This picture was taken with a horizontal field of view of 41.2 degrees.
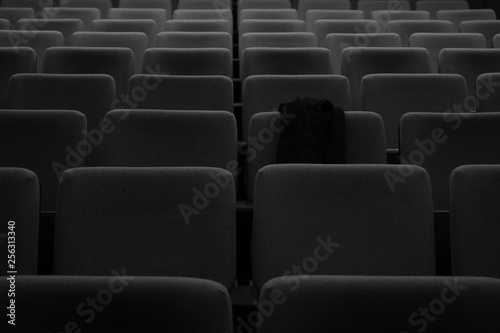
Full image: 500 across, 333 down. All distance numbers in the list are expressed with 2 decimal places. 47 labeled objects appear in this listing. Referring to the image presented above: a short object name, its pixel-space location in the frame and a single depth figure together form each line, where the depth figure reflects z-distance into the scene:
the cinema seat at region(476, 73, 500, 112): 3.10
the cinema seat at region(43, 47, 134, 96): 3.48
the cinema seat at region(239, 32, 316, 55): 4.18
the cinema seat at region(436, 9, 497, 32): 5.28
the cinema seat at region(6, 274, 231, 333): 1.27
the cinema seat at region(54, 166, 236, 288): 1.87
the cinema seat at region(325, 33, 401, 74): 4.11
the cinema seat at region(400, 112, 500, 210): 2.43
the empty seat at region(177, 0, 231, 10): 5.85
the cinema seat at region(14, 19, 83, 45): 4.51
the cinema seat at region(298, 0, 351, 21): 5.78
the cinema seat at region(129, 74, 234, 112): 3.06
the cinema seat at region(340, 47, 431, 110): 3.55
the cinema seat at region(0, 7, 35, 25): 5.10
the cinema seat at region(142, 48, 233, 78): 3.57
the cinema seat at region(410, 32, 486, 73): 4.18
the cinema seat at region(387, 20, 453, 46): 4.69
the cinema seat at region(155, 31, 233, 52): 4.21
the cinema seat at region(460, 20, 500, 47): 4.73
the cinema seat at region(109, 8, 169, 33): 5.21
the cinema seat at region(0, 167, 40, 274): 1.82
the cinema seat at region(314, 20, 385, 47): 4.59
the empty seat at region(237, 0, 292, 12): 5.79
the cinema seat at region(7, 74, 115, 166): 2.97
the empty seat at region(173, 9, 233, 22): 5.36
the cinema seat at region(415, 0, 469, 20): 5.86
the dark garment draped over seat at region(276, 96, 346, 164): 2.43
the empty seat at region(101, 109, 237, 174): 2.45
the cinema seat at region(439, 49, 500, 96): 3.60
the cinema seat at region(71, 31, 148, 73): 4.12
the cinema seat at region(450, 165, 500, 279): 1.89
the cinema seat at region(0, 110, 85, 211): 2.39
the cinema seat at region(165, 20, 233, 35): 4.75
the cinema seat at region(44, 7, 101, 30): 5.14
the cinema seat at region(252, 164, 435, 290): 1.90
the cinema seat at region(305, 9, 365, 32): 5.24
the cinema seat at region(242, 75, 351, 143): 3.03
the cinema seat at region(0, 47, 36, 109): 3.44
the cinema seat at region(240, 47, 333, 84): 3.54
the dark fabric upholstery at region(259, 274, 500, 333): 1.27
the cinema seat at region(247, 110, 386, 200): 2.47
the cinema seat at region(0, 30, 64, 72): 4.09
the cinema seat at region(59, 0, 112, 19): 5.75
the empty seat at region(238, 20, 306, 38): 4.70
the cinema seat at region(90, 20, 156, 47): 4.62
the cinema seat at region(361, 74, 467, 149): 3.06
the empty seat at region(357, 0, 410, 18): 5.90
